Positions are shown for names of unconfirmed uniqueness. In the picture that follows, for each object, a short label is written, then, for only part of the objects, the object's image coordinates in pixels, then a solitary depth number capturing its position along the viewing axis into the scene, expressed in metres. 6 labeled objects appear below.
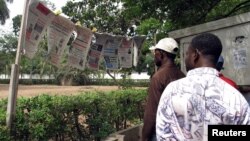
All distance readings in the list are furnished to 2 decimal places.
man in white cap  3.02
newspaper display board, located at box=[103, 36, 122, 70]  7.07
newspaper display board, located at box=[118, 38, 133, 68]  7.49
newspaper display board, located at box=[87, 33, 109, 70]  6.52
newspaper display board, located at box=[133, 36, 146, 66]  7.88
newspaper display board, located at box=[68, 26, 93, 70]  5.91
